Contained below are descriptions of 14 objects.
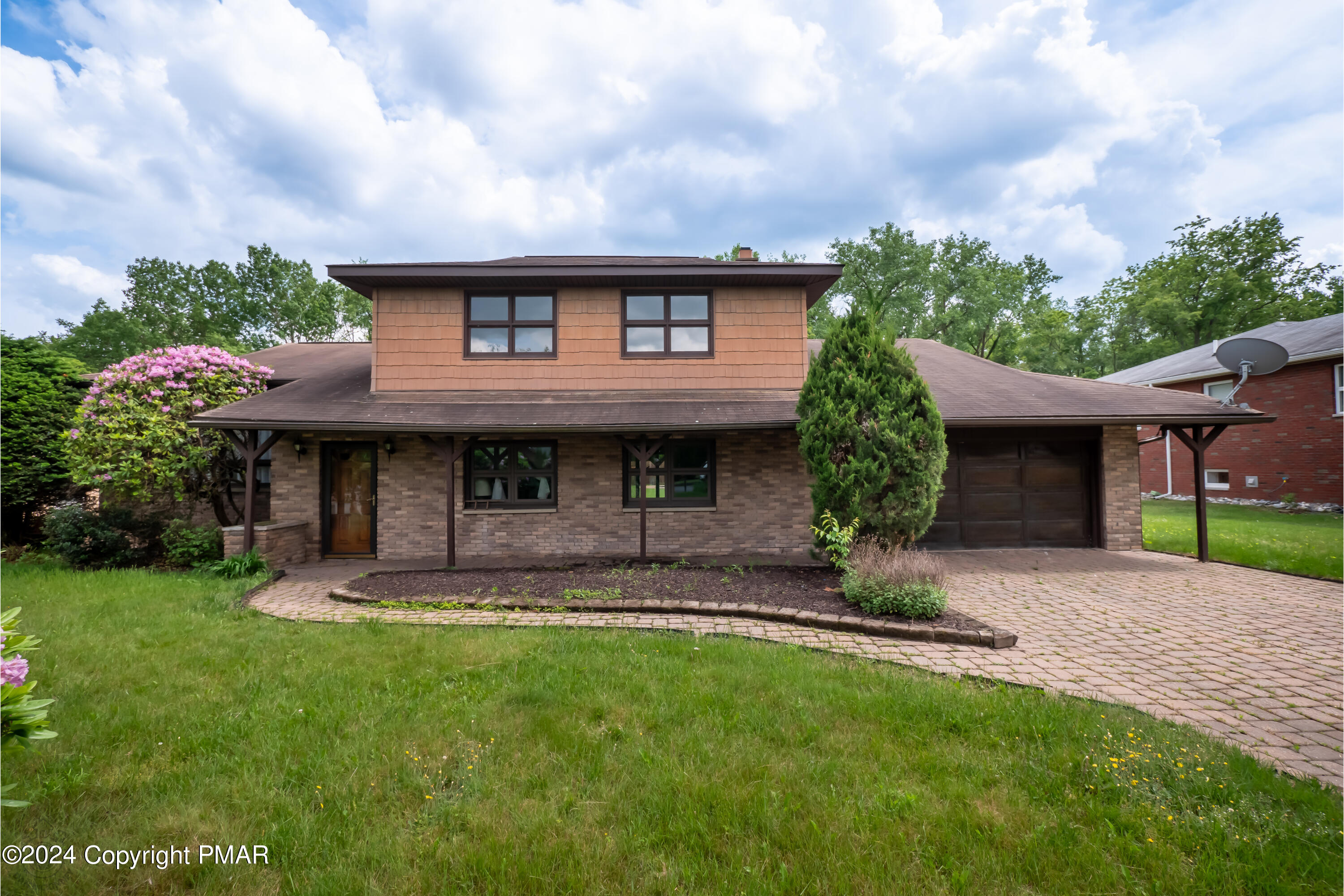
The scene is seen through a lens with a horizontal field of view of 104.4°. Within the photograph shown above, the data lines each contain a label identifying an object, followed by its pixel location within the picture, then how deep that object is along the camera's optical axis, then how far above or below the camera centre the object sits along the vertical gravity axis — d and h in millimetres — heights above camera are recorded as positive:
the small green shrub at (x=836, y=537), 7051 -974
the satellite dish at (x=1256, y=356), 10133 +2098
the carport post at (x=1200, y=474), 8734 -168
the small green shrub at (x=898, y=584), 5551 -1327
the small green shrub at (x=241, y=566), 7965 -1515
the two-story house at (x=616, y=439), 9484 +498
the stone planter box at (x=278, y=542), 8477 -1226
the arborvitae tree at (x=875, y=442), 7188 +331
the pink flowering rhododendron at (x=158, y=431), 8867 +667
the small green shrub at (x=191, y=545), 8547 -1259
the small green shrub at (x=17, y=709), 1792 -853
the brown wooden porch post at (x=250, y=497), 8266 -452
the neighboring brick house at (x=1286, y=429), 14891 +1055
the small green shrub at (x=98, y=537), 8359 -1118
